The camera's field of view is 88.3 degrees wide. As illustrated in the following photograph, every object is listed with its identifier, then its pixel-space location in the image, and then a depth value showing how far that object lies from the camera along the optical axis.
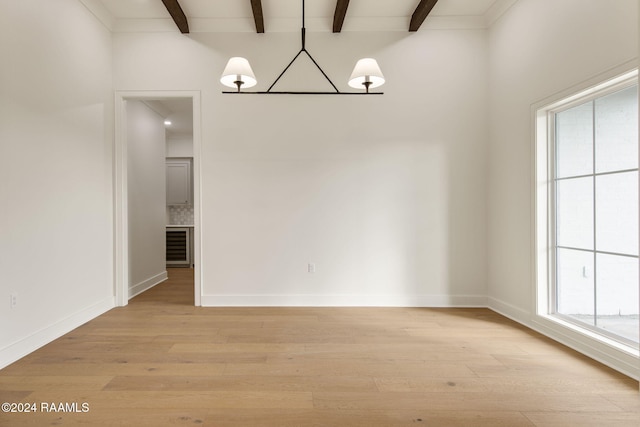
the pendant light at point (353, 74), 2.63
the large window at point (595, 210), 2.40
